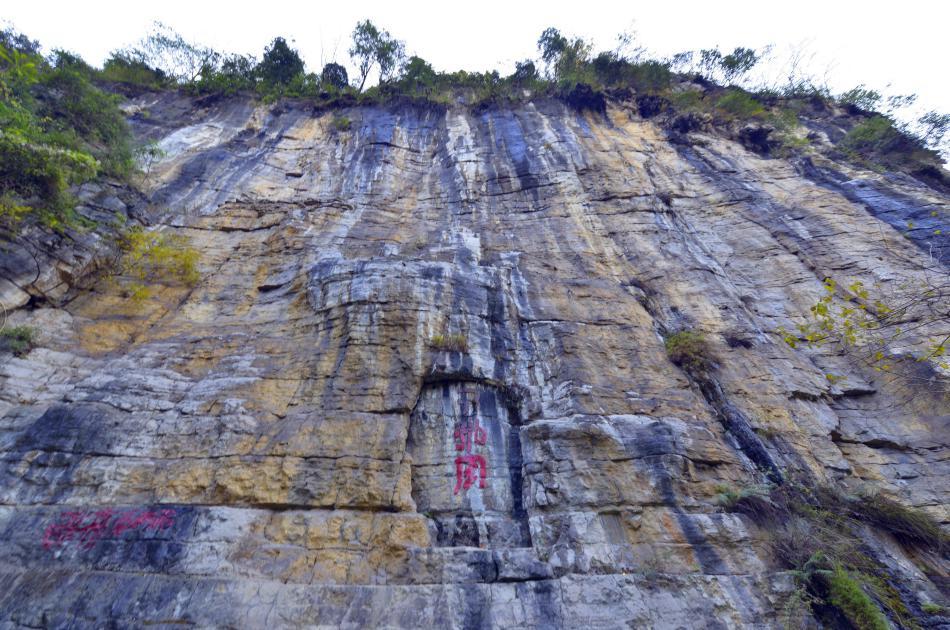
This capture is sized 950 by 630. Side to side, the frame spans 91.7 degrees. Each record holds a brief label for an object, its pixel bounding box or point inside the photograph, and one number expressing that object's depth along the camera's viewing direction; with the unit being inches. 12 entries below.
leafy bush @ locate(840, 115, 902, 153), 602.9
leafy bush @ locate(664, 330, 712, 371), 365.1
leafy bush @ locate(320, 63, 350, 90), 802.8
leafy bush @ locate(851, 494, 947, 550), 278.1
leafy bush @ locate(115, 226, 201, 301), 413.1
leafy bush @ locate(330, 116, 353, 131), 662.5
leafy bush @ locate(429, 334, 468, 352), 350.9
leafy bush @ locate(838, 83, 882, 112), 748.0
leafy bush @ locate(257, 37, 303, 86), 773.9
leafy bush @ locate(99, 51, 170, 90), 709.3
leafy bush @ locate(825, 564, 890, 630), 229.1
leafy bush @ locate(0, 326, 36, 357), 318.0
